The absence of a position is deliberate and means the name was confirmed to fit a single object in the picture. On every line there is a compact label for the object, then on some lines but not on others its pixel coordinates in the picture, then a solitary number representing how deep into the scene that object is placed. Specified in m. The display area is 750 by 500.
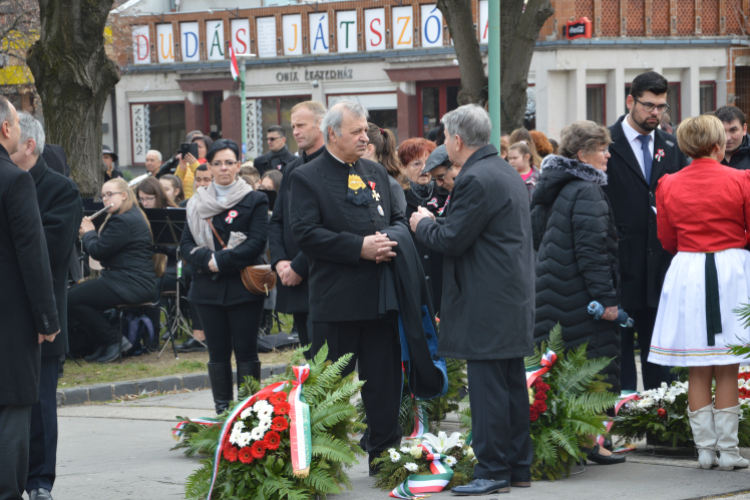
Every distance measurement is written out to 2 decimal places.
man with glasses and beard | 12.42
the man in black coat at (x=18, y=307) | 8.29
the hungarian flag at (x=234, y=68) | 36.76
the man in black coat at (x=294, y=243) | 11.44
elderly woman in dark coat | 10.51
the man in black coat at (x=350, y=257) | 9.92
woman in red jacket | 10.30
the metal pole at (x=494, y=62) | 16.92
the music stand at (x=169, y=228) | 19.32
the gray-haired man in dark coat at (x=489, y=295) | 9.26
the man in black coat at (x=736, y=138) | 13.09
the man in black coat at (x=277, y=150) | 26.17
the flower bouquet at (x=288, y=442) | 9.03
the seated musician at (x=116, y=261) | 17.94
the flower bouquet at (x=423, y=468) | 9.53
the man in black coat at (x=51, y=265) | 9.59
